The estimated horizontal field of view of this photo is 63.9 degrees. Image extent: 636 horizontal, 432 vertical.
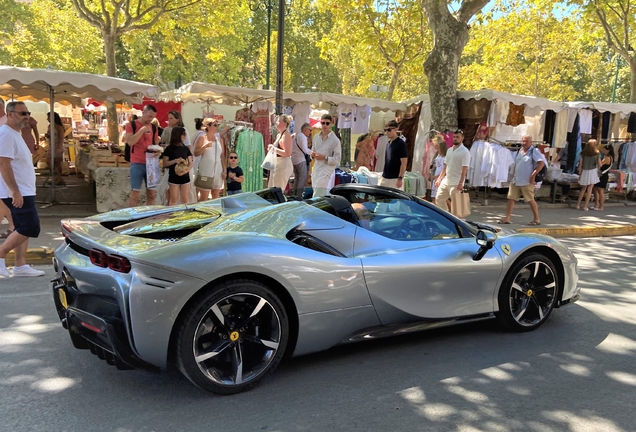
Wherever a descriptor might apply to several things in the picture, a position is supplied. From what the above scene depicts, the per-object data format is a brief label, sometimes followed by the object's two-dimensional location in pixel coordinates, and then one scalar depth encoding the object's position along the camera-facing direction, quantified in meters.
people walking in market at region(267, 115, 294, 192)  8.20
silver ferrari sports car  2.82
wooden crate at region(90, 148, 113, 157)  9.84
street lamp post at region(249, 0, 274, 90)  14.26
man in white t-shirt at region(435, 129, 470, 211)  8.00
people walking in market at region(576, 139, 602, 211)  12.23
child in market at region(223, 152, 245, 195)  8.43
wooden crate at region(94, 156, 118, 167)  9.43
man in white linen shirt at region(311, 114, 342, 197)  7.80
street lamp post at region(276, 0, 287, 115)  8.88
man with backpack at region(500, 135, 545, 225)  9.60
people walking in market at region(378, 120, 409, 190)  8.19
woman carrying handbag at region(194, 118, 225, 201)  8.42
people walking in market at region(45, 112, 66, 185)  12.63
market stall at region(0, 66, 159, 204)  8.66
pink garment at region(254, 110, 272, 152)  12.93
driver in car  3.86
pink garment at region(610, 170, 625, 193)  13.53
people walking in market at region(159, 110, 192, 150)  8.26
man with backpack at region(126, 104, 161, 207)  7.73
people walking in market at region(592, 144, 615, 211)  12.41
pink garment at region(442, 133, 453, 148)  11.74
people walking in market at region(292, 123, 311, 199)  9.20
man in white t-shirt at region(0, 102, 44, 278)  4.90
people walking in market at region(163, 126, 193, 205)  7.65
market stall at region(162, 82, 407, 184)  12.46
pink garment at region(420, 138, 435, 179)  11.81
